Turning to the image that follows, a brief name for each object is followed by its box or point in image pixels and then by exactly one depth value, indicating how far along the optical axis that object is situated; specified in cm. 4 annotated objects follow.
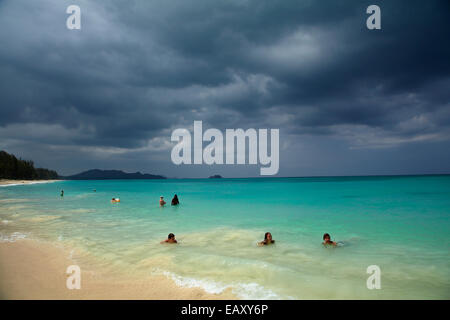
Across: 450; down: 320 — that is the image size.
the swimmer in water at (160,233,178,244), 1074
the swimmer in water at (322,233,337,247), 1058
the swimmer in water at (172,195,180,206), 2705
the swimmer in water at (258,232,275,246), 1057
